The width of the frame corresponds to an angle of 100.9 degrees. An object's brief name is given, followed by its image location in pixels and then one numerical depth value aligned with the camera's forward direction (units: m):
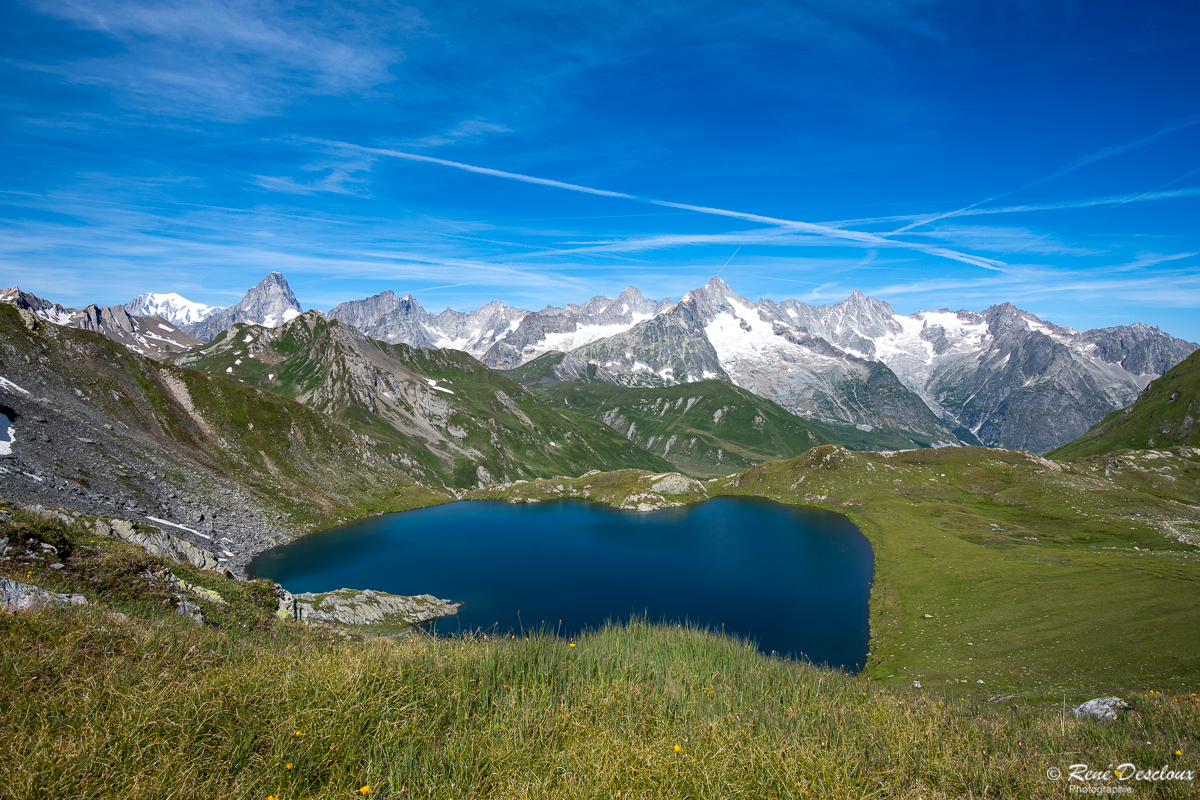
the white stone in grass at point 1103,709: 18.52
